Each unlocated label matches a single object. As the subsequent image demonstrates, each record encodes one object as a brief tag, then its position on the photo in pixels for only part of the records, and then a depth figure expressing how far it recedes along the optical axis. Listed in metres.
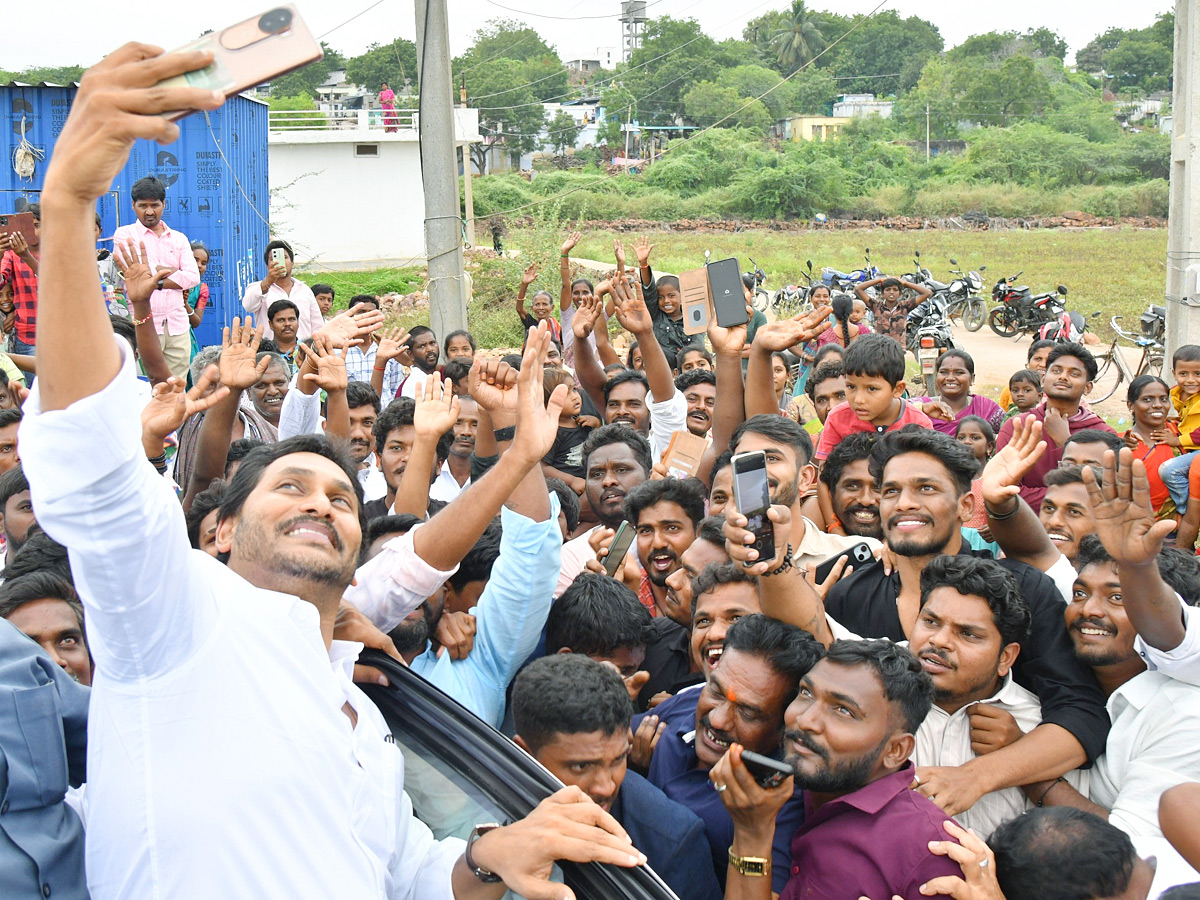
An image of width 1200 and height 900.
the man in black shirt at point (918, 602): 2.79
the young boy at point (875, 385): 5.23
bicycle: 12.55
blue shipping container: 12.48
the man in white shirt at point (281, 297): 8.85
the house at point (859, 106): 79.39
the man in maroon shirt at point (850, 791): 2.33
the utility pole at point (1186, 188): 8.30
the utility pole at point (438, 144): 8.62
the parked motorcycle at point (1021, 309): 18.20
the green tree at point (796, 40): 104.44
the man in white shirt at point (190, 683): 1.49
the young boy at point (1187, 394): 6.34
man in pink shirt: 8.34
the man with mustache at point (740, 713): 2.69
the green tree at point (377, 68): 83.19
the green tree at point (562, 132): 71.38
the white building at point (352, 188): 31.75
